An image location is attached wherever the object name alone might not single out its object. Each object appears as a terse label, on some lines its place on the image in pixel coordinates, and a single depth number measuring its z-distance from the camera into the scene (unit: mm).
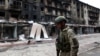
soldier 1494
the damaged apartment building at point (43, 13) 17567
